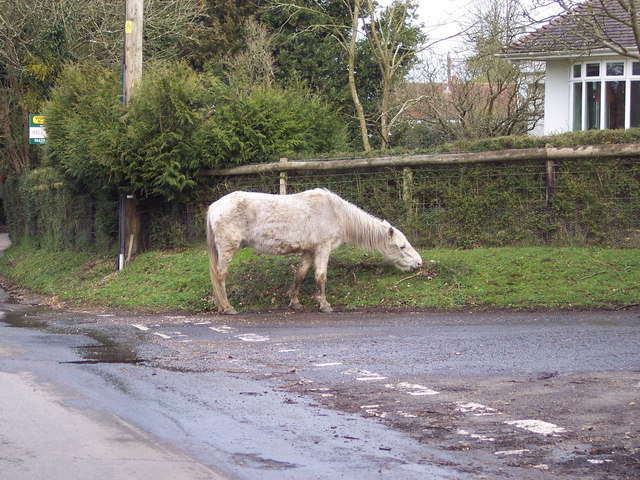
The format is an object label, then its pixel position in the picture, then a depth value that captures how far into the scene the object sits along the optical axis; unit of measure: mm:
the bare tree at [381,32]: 26750
